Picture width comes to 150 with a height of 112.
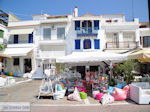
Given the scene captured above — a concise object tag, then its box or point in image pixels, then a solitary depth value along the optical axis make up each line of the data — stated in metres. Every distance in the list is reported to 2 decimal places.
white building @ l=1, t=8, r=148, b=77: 21.12
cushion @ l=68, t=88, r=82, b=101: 7.19
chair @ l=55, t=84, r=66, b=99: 7.58
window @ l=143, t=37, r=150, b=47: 22.03
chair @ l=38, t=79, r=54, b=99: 7.76
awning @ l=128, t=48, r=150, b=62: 7.43
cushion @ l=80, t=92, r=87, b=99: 7.52
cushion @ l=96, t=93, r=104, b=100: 7.31
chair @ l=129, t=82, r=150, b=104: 6.39
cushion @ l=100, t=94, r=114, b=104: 6.59
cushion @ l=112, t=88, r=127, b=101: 7.09
